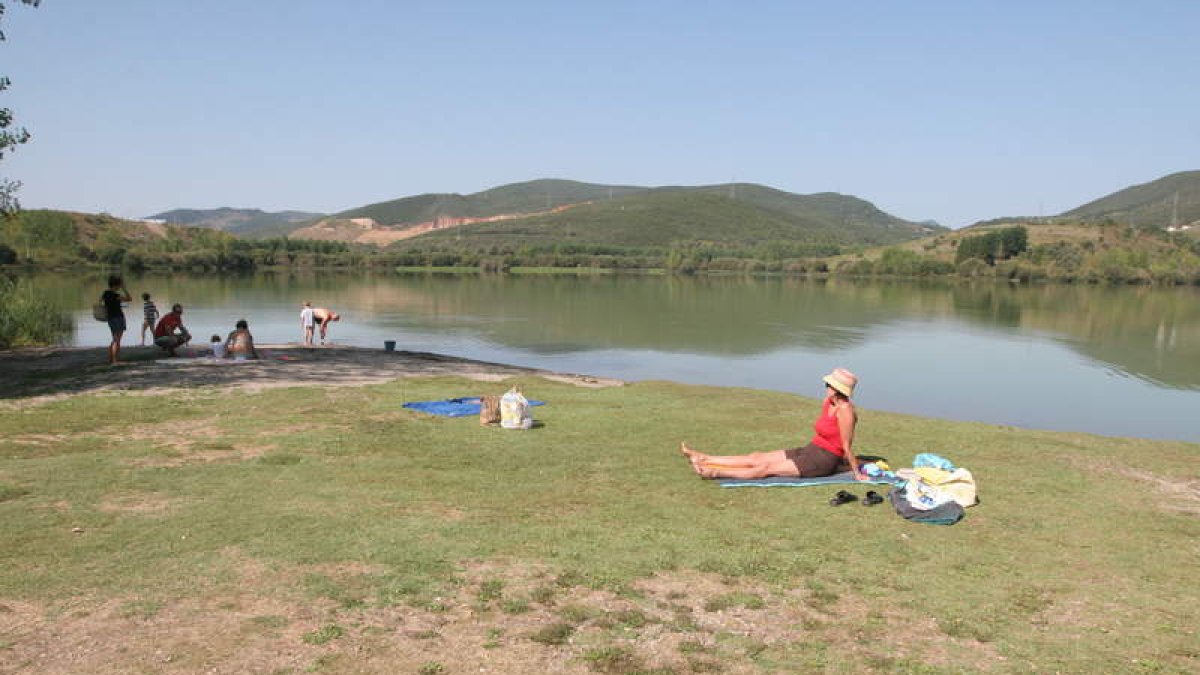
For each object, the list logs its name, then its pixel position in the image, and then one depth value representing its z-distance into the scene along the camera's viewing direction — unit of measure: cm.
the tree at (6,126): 1897
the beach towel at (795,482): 972
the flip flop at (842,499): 904
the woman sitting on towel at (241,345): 2023
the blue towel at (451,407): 1386
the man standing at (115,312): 1807
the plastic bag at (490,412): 1296
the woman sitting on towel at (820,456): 994
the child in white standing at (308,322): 2775
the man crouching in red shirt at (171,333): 2037
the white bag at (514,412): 1263
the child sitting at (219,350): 1988
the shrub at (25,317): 2464
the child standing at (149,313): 2356
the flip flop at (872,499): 902
